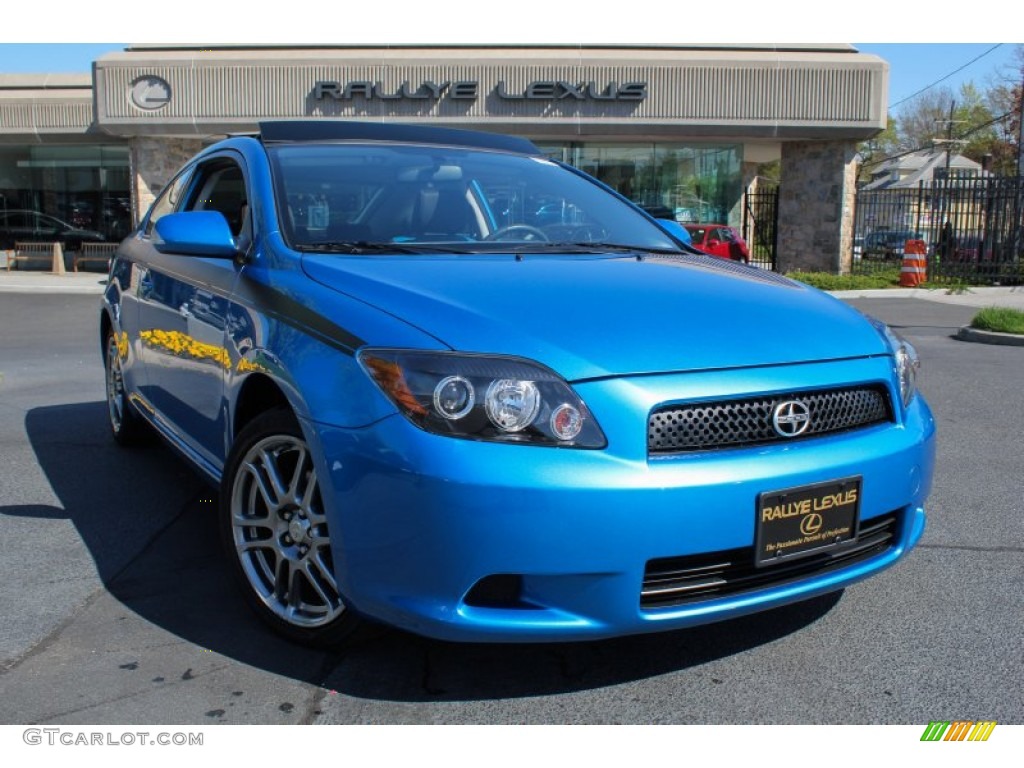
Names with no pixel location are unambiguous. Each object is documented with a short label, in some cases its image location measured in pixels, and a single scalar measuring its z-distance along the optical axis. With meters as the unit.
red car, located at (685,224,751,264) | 19.56
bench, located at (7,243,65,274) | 25.40
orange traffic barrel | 20.92
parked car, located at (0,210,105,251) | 26.42
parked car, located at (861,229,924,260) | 27.36
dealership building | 21.23
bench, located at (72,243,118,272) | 24.80
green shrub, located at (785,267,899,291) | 20.04
